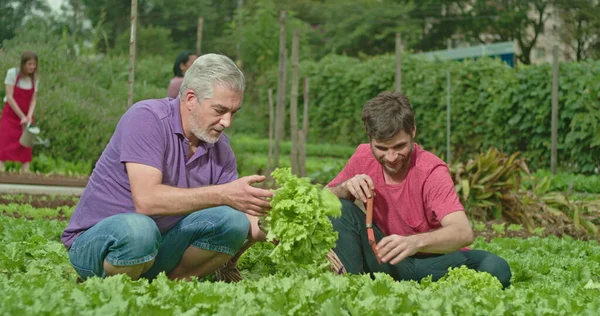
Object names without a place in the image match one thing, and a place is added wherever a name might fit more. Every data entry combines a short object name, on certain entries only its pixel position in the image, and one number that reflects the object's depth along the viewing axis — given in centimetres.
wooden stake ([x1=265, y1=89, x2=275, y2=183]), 1508
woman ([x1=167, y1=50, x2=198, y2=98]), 1036
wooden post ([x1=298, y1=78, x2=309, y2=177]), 1406
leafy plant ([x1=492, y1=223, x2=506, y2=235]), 984
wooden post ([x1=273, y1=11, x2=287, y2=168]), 1401
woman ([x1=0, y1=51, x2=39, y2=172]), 1347
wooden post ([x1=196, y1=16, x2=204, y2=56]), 1970
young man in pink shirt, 542
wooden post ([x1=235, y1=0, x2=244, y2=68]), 3145
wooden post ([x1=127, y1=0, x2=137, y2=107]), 1034
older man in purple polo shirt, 496
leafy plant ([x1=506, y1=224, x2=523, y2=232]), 1013
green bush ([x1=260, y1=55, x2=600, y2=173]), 1772
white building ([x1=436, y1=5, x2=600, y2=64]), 4110
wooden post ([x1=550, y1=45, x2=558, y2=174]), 1691
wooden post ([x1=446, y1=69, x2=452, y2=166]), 1657
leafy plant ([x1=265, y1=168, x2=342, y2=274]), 497
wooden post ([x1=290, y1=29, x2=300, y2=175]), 1340
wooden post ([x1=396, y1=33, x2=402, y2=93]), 1423
